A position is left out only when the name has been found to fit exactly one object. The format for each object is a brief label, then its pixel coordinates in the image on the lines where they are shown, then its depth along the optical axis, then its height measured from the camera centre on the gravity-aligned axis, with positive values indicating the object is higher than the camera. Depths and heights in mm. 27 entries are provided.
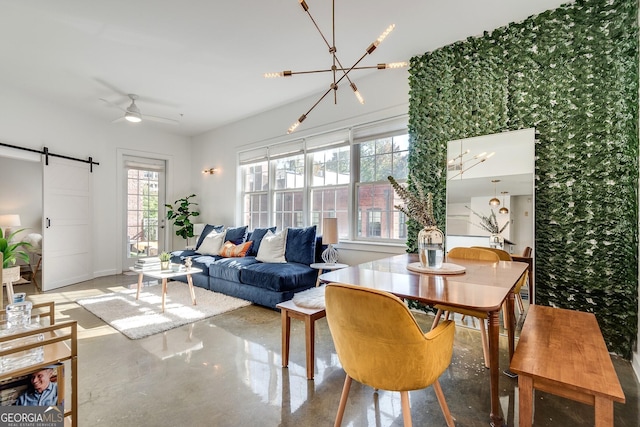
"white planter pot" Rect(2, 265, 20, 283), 3159 -661
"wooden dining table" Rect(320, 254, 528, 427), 1273 -360
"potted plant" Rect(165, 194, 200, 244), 6012 -55
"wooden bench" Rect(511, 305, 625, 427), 1090 -637
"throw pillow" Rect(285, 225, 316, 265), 3953 -444
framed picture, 1053 -653
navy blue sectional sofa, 3463 -733
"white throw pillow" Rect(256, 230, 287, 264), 4102 -489
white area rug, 2990 -1123
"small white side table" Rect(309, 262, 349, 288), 3510 -630
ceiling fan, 4211 +1454
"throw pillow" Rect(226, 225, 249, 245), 4977 -365
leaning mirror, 2750 +233
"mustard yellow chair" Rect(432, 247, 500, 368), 2045 -341
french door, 5910 +103
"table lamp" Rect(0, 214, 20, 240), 5198 -164
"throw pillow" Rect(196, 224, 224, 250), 5480 -314
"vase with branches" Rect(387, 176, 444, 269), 1864 -129
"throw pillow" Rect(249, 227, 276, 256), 4637 -377
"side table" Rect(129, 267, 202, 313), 3470 -725
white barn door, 4542 -168
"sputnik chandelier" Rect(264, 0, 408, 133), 1778 +994
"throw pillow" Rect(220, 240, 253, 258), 4570 -568
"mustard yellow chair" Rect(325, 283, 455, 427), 1166 -534
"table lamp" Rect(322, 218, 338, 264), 3697 -215
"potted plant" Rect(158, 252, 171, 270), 3717 -600
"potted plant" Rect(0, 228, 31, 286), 2982 -514
